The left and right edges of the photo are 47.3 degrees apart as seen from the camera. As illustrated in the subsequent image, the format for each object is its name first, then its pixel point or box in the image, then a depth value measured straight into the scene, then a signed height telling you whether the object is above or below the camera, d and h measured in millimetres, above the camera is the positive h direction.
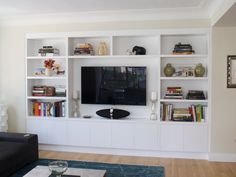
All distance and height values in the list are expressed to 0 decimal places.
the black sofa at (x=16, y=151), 3485 -933
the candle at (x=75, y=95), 4910 -196
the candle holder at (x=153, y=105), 4633 -366
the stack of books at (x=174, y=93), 4555 -147
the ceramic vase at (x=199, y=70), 4422 +235
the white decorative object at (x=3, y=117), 4816 -597
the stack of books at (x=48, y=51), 4910 +606
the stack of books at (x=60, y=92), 4952 -143
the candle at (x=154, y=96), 4629 -201
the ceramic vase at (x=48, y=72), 4924 +223
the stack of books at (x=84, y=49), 4785 +625
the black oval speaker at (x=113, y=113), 4750 -512
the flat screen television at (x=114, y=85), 4734 -13
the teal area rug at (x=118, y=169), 3758 -1241
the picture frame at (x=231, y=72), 4293 +198
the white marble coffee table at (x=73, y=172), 2844 -952
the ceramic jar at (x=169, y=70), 4543 +241
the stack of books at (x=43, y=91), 4969 -126
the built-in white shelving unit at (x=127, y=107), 4477 -338
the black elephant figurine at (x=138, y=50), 4594 +585
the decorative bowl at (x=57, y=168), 2607 -812
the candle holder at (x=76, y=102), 4914 -332
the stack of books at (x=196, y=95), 4465 -177
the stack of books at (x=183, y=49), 4461 +587
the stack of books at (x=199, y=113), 4500 -480
